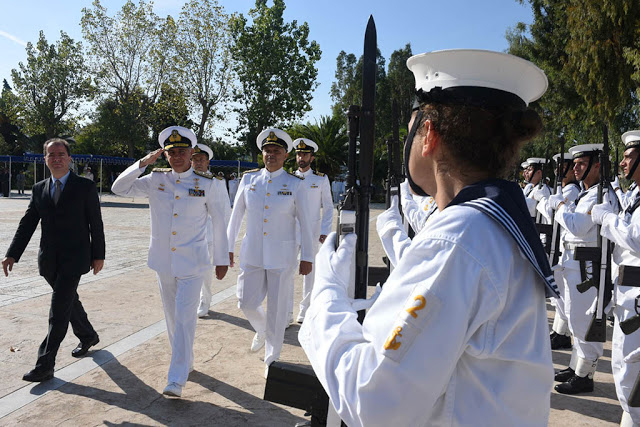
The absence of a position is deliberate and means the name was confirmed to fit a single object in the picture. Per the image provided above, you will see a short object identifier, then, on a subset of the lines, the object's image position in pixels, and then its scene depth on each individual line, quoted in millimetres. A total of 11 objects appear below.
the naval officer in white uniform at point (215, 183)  6273
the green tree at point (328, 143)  31297
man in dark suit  4367
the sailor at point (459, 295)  1047
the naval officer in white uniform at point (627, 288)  3395
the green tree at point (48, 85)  36219
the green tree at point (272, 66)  35750
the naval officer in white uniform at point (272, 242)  4855
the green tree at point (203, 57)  32188
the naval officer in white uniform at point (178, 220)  4371
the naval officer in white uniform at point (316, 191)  7079
